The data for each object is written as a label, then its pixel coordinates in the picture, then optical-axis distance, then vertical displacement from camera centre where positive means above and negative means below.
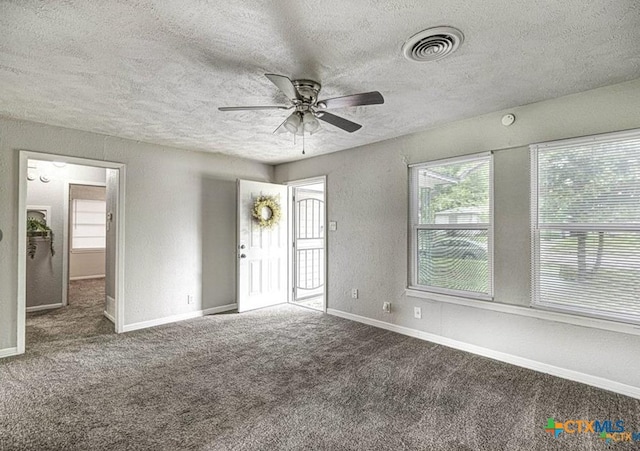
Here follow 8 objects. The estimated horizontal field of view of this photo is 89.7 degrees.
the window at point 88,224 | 8.08 +0.04
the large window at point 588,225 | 2.47 +0.03
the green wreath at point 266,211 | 4.99 +0.24
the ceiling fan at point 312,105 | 2.17 +0.87
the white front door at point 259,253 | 4.86 -0.42
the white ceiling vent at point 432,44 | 1.85 +1.12
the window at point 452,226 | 3.26 +0.02
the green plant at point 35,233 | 5.07 -0.12
